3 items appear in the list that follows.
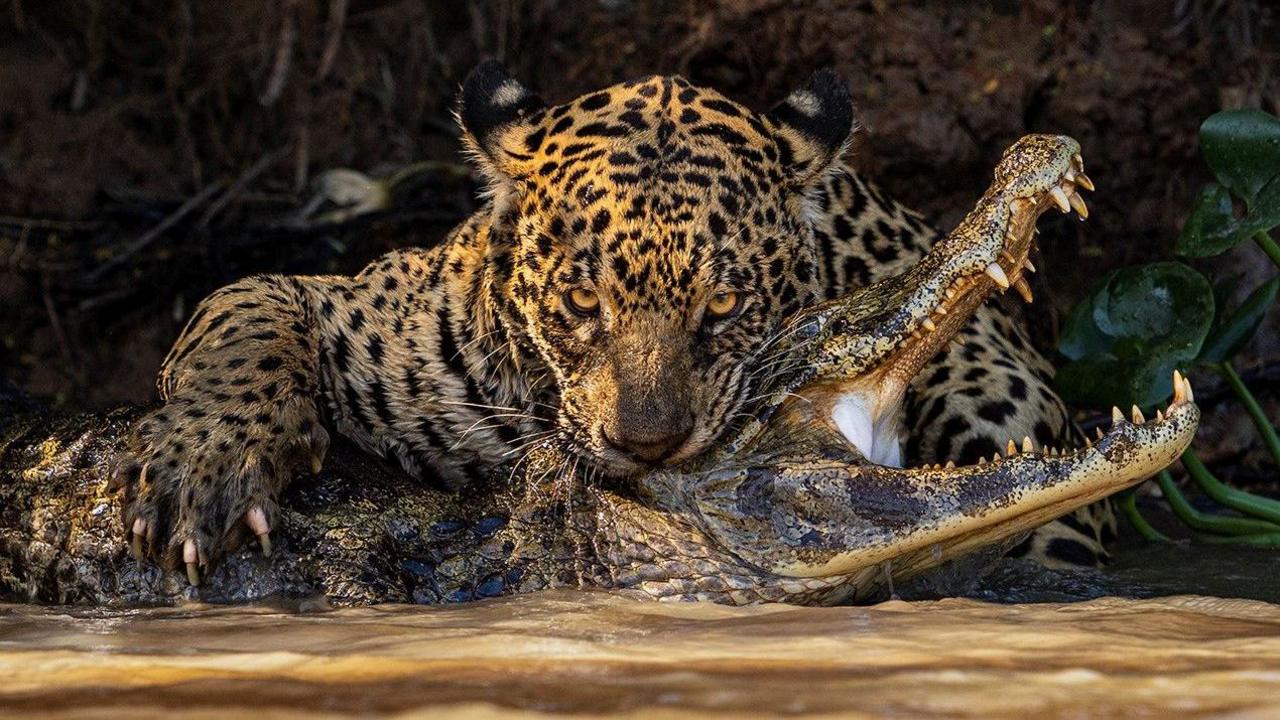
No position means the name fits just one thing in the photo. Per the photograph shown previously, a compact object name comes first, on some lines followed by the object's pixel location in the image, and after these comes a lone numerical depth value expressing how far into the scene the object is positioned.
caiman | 9.17
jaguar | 10.00
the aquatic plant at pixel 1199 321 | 12.14
